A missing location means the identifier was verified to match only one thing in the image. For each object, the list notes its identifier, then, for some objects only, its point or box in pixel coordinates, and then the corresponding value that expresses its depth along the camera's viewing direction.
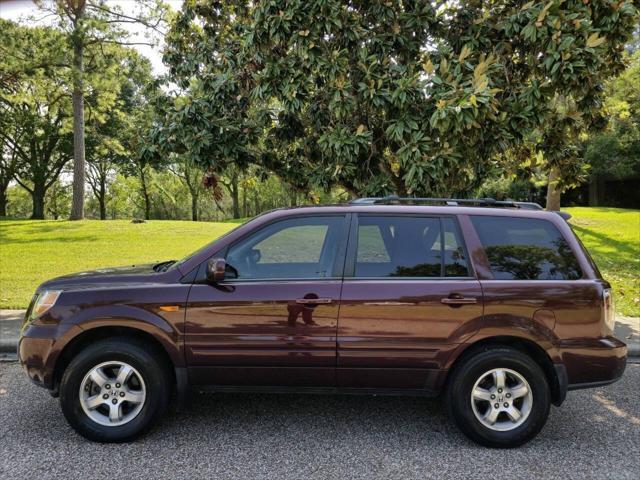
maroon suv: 3.48
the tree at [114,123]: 18.56
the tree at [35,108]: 13.58
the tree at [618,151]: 20.49
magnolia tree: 5.27
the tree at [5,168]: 34.12
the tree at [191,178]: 43.66
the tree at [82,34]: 13.54
